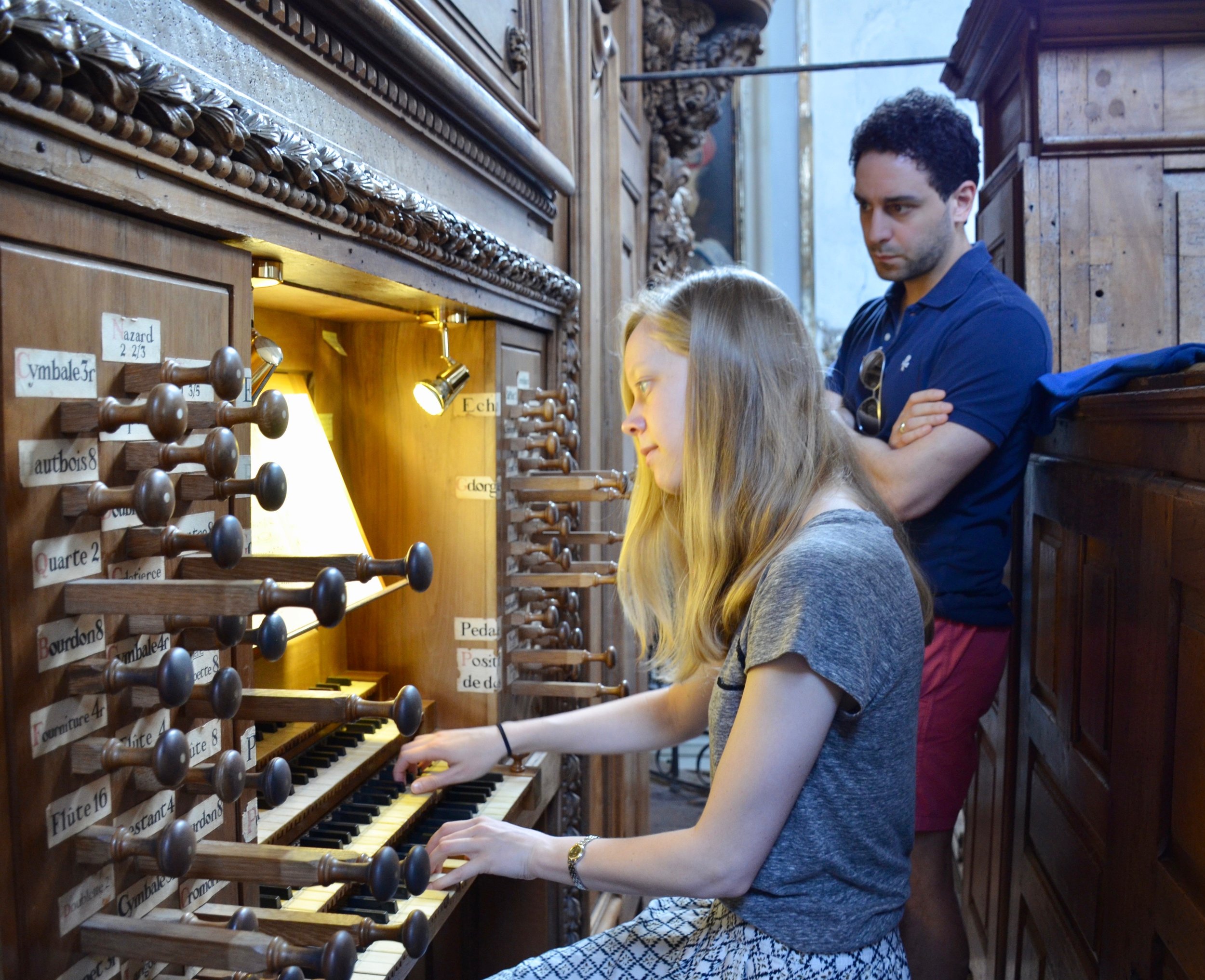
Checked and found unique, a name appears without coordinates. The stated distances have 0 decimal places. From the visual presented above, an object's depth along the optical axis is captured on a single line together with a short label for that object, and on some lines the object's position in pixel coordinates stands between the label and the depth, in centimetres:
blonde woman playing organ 127
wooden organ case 85
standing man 204
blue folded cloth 160
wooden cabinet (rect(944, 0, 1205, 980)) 147
